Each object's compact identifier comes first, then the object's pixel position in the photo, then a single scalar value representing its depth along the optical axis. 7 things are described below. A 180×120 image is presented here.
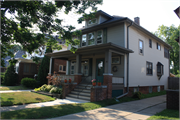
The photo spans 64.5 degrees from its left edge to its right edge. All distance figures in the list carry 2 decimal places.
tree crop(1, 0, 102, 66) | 7.95
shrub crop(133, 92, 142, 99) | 11.82
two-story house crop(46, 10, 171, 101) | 10.93
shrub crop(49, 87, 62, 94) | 12.02
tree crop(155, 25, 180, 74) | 34.81
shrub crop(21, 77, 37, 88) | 17.28
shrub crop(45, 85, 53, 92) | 13.26
